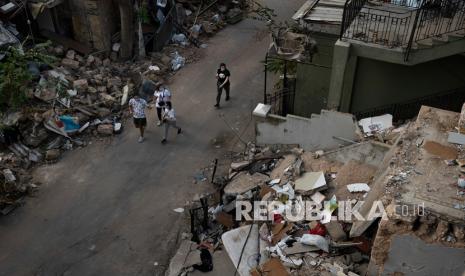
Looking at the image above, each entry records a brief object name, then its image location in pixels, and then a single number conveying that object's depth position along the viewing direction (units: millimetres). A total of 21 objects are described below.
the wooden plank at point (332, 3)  12117
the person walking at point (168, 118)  11906
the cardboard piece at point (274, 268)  7926
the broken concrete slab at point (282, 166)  10375
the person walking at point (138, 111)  11796
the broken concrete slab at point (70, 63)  14867
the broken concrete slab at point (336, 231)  8102
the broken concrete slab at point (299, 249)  8102
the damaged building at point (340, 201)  6418
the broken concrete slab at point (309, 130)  10648
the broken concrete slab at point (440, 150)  7367
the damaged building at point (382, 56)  9938
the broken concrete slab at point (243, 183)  10184
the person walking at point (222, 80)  13203
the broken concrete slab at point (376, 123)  10484
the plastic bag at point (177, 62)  15766
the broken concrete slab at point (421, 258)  6273
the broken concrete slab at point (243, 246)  8406
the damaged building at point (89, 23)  14828
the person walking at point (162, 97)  12164
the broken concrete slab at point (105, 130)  12719
